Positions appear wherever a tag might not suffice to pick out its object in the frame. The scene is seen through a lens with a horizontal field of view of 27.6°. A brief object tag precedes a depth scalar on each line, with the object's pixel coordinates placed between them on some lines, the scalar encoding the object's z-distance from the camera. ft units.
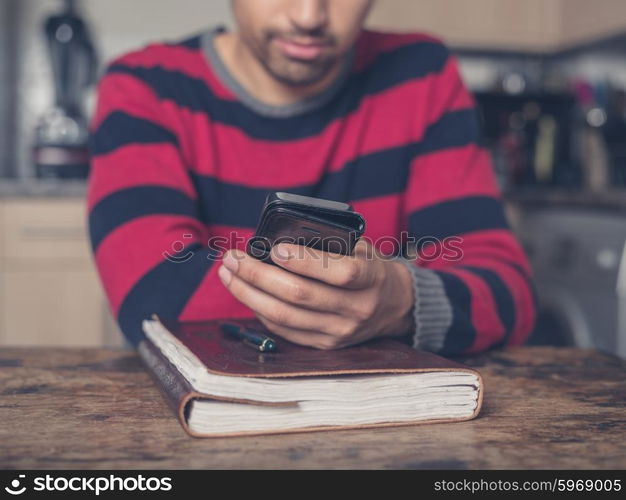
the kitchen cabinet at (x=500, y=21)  10.99
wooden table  2.70
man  3.93
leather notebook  2.85
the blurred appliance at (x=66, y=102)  9.55
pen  3.14
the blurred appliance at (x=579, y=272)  7.68
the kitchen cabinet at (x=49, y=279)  8.71
